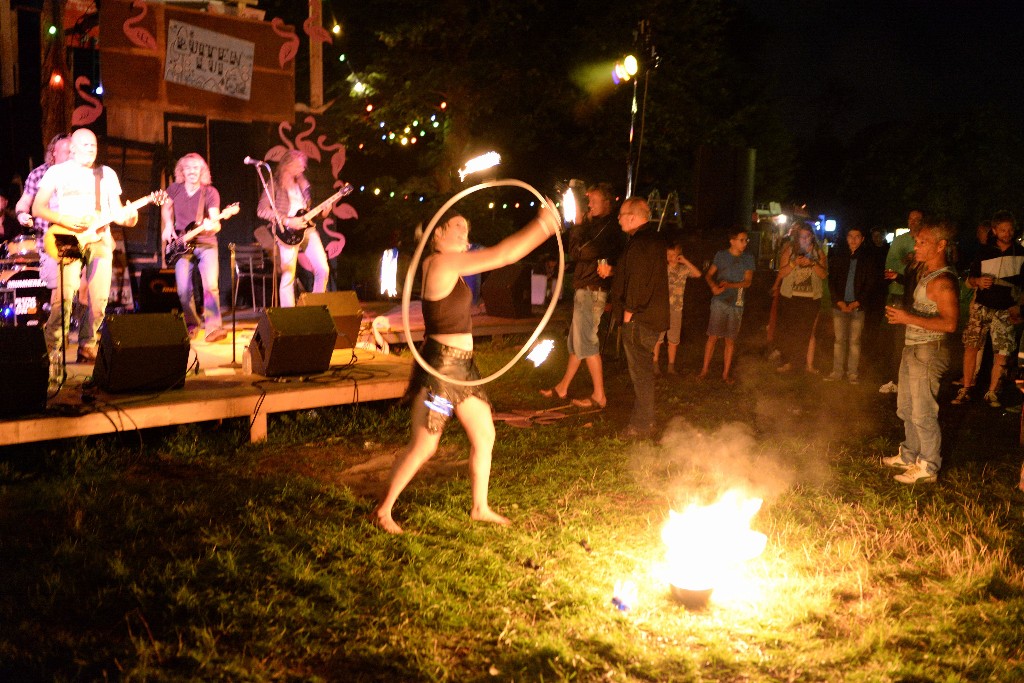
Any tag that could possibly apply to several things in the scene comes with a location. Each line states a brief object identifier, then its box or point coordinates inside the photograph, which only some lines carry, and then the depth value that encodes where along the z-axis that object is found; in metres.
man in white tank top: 6.01
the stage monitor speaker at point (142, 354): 6.71
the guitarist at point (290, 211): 10.40
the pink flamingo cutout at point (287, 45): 12.84
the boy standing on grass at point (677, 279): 10.00
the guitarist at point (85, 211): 7.98
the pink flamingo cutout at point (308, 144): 14.23
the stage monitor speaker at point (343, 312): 9.30
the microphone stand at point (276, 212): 10.27
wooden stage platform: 6.23
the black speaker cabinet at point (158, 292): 11.07
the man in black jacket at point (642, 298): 7.38
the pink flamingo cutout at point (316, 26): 12.49
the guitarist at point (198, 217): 10.30
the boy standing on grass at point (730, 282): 9.88
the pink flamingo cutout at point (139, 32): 11.39
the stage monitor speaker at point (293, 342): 7.48
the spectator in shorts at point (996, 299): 8.70
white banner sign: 11.88
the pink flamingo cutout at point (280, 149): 13.70
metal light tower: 11.91
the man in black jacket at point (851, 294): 9.80
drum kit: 9.98
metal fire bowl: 4.13
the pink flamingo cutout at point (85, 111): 10.61
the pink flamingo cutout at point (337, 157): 14.32
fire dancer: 4.88
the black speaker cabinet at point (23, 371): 6.03
